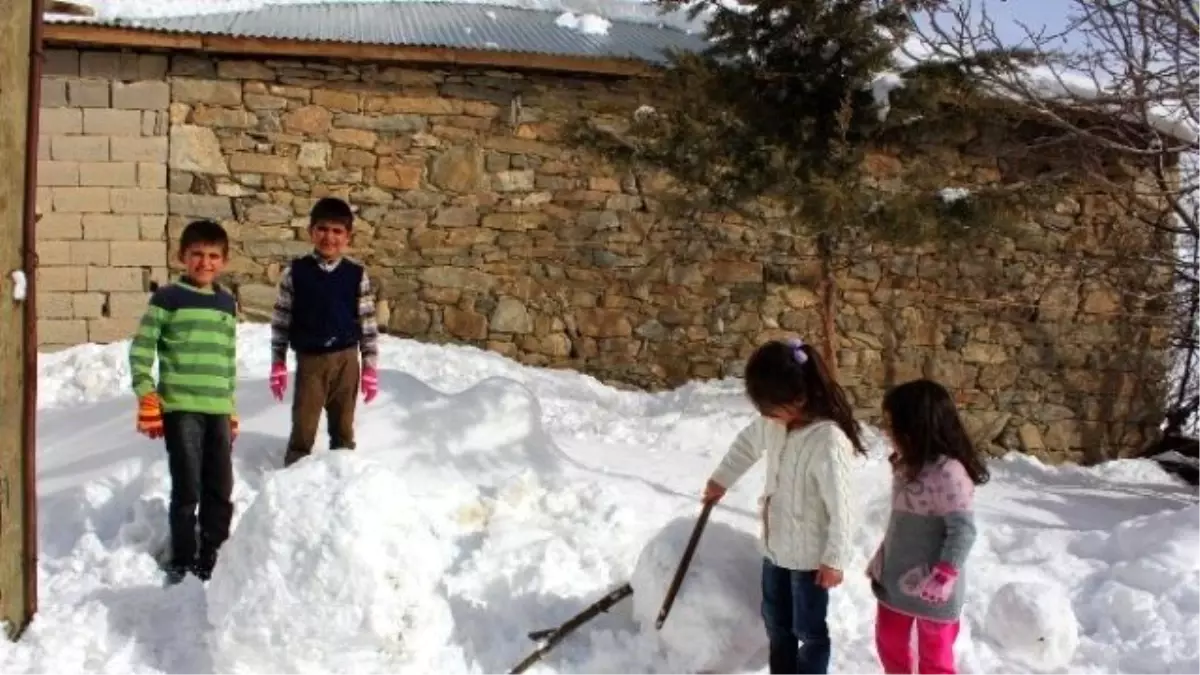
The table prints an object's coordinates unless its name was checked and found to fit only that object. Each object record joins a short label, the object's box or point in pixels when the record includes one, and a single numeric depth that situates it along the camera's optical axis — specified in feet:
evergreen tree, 17.97
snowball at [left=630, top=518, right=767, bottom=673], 10.81
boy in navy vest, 13.91
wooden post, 10.36
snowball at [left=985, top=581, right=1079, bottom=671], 12.09
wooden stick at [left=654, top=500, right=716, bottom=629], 10.79
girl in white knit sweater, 9.95
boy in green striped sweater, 12.17
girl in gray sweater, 9.86
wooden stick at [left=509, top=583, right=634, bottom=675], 10.98
